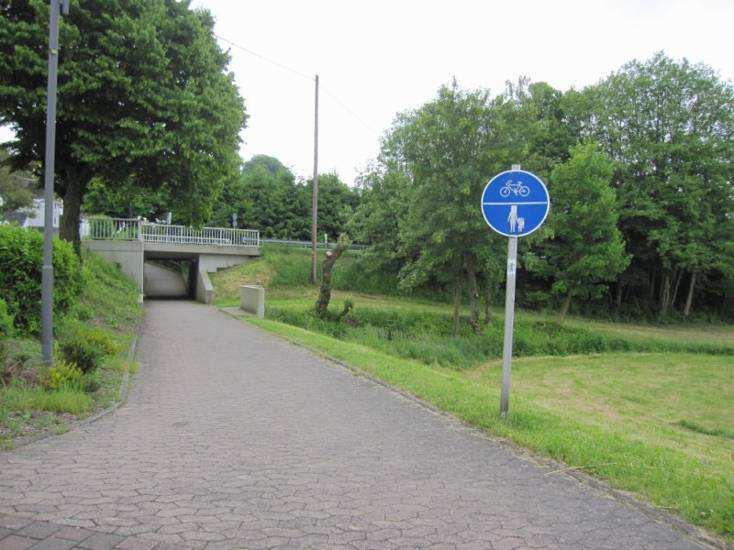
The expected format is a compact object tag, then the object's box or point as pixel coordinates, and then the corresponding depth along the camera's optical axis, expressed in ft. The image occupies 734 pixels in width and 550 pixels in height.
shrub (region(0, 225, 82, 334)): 33.30
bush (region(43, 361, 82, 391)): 24.75
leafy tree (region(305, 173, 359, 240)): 163.65
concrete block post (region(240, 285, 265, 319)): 71.87
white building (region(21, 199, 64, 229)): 172.96
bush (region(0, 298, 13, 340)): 27.10
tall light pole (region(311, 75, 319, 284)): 105.40
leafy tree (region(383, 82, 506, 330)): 73.62
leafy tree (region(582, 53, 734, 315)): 121.19
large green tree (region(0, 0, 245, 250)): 50.75
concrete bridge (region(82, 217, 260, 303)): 98.22
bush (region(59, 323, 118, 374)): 27.97
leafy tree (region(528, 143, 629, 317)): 97.96
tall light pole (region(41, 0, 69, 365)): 27.76
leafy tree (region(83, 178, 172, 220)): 146.61
